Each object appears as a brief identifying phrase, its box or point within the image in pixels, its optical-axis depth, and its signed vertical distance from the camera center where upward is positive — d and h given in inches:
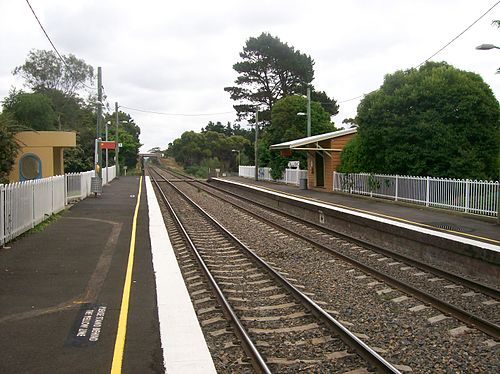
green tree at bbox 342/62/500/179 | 881.5 +70.4
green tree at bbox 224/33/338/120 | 2544.3 +447.9
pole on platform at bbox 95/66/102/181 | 1172.1 +100.8
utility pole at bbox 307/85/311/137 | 1496.1 +104.5
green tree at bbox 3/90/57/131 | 1985.7 +206.8
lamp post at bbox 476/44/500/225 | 554.3 +122.0
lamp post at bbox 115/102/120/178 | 2291.8 +6.4
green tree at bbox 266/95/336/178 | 1866.4 +143.3
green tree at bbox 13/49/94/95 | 2805.1 +492.0
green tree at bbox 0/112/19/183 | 805.2 +26.9
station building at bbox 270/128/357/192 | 1339.8 +44.5
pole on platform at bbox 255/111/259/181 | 2062.0 -29.6
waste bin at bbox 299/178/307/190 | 1427.2 -51.3
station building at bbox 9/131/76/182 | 1130.7 +24.6
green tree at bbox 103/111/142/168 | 3129.4 +108.1
